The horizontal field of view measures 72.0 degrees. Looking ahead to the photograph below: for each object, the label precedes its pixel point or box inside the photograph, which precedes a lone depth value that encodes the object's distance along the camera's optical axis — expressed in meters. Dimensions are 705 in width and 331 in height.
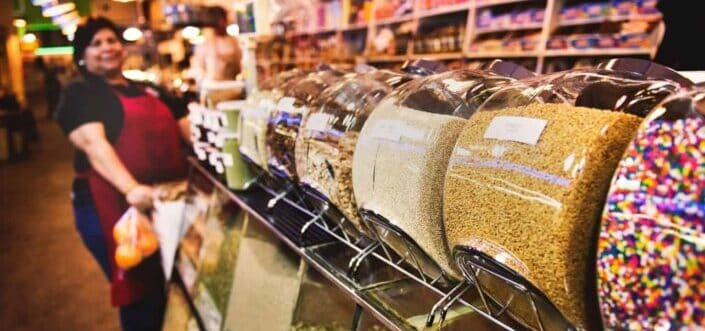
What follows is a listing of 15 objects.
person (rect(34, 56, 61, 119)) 5.65
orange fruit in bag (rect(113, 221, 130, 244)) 2.84
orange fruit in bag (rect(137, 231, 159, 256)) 2.87
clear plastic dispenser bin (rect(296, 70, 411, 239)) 0.92
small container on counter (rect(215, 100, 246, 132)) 1.53
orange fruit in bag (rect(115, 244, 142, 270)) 2.85
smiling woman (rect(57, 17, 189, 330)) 2.71
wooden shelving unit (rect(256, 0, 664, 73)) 2.65
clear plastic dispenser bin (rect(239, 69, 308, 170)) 1.27
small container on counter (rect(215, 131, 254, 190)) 1.52
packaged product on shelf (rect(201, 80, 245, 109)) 1.85
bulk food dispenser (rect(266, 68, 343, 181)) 1.11
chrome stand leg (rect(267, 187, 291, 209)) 1.27
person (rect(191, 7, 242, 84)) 3.16
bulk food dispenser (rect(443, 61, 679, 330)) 0.51
